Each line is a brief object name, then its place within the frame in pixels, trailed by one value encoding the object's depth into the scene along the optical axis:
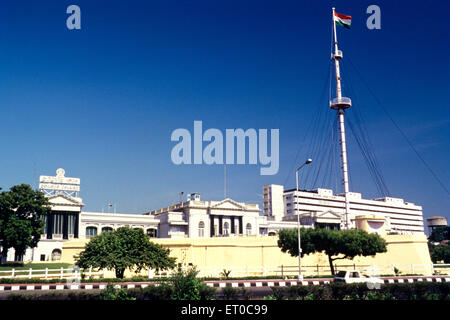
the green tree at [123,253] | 41.22
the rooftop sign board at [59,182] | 78.95
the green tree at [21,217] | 56.09
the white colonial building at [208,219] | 89.69
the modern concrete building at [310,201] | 169.00
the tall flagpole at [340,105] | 68.62
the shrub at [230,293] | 21.79
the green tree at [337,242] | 51.06
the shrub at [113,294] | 16.97
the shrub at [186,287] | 17.80
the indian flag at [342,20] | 67.38
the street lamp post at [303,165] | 38.89
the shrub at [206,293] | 19.84
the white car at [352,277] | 36.03
